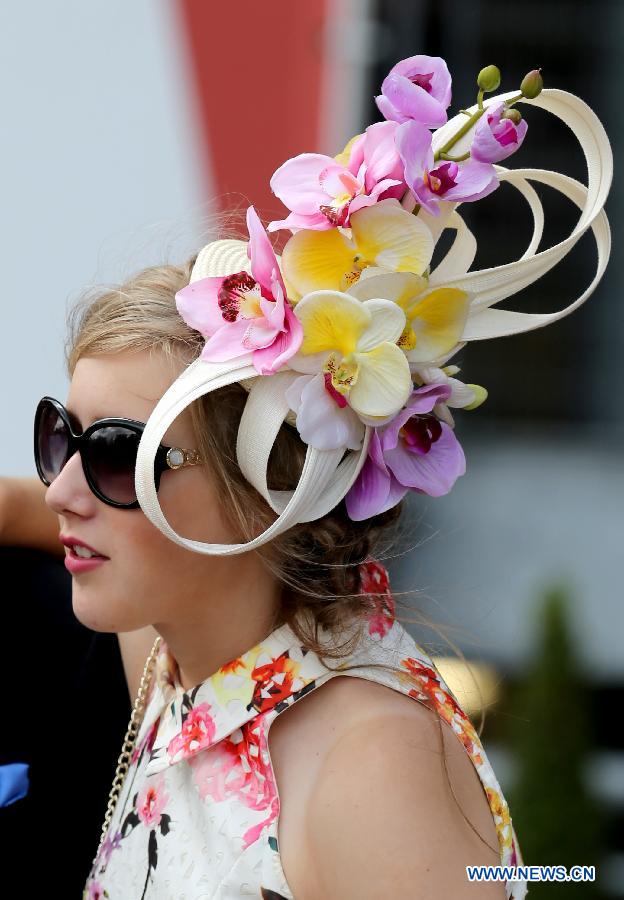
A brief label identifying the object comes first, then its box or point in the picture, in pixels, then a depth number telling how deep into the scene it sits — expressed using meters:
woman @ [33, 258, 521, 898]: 3.51
